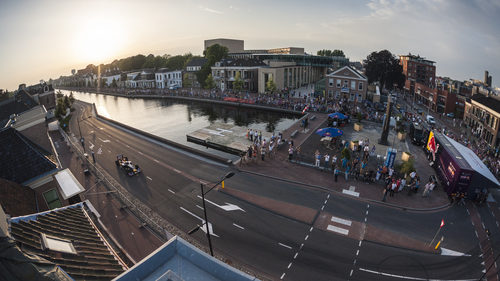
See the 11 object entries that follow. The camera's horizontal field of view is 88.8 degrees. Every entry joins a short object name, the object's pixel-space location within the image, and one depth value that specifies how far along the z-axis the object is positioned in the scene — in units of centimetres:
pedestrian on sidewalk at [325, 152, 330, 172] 2648
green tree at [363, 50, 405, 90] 6619
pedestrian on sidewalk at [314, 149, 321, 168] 2734
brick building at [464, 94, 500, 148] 3556
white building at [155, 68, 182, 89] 10219
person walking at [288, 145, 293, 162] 2887
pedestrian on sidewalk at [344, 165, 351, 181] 2469
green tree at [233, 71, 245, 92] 7400
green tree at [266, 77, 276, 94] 6914
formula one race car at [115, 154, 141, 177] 2703
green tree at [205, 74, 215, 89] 8125
